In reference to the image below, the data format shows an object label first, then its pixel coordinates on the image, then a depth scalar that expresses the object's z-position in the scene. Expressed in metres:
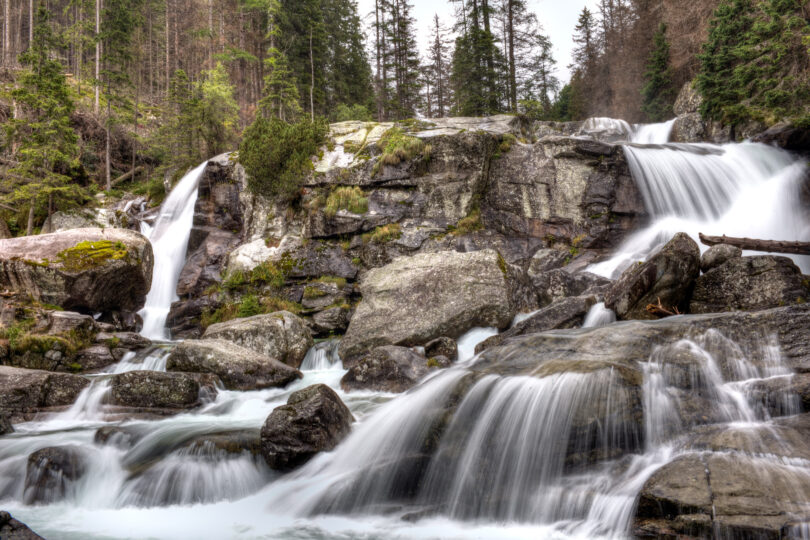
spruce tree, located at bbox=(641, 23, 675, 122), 26.45
